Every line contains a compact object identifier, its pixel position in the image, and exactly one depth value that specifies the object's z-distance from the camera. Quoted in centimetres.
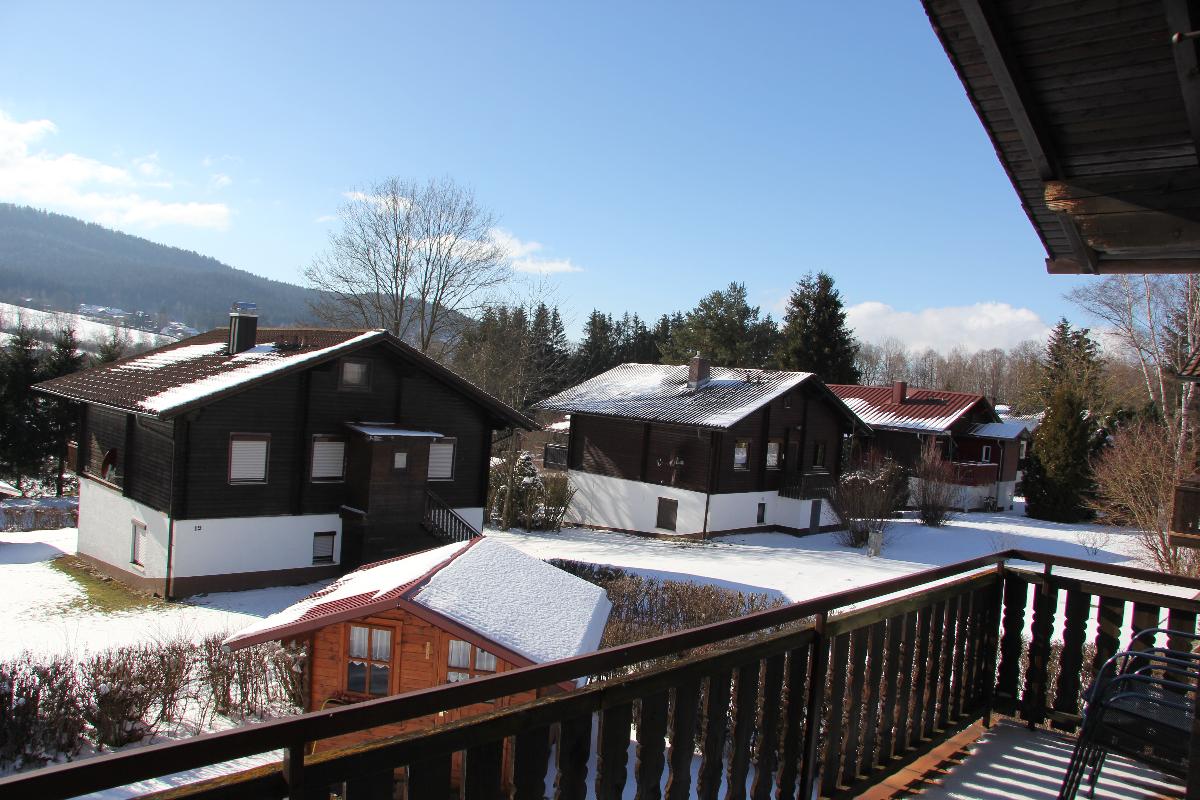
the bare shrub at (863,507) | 2656
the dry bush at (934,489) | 2942
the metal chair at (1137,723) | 350
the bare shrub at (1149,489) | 1680
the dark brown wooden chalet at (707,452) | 2792
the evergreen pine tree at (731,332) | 5200
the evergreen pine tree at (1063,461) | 3203
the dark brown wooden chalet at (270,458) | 1775
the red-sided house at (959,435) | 3491
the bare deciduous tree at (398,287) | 3672
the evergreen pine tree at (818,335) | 4662
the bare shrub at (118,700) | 948
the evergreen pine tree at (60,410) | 3234
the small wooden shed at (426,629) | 809
